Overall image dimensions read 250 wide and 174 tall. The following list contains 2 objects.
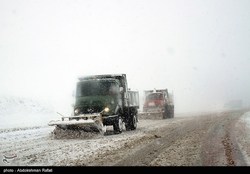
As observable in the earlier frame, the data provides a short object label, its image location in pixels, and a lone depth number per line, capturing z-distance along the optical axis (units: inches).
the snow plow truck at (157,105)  1364.4
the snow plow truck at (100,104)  668.7
